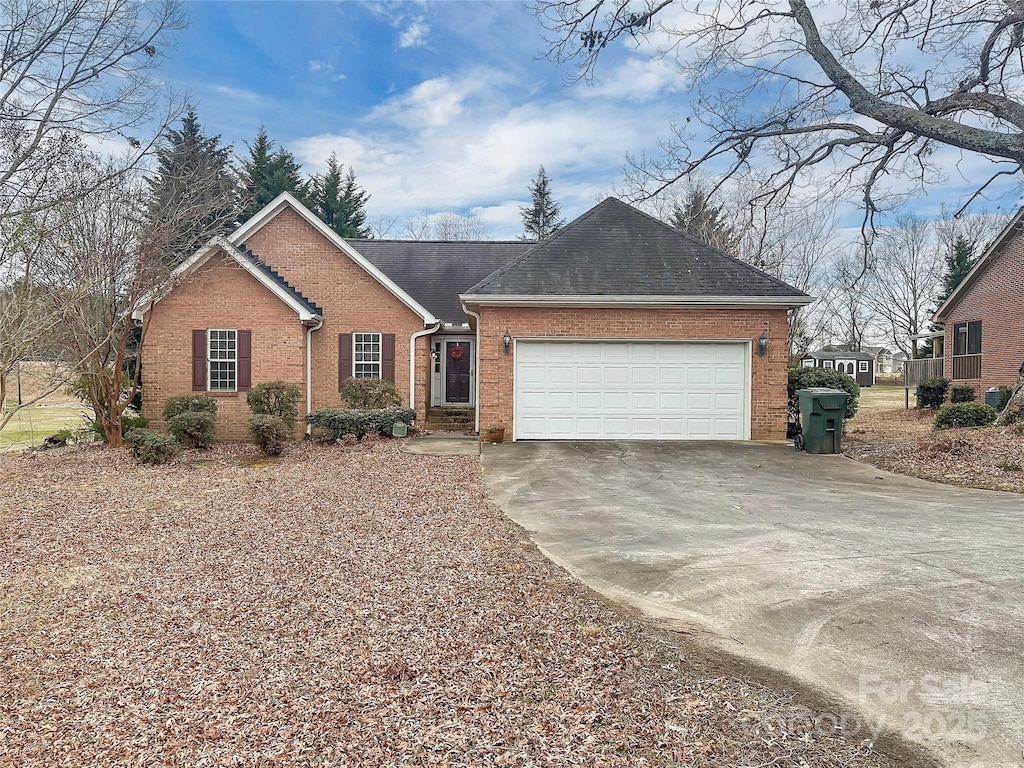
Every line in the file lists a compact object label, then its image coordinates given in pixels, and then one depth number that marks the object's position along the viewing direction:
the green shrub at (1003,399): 16.77
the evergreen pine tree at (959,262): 34.41
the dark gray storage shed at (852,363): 45.94
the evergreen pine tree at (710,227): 26.08
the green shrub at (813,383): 13.11
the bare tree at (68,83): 7.91
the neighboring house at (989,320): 19.25
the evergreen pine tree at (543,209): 38.72
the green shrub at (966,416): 13.59
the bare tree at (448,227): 39.75
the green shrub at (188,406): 12.55
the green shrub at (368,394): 13.60
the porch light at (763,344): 12.18
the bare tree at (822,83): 11.44
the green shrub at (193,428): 11.66
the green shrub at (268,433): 11.33
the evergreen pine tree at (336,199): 32.75
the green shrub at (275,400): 12.60
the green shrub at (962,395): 19.69
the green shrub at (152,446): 10.61
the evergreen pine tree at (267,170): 30.03
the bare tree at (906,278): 39.16
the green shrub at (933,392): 21.31
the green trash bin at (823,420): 10.91
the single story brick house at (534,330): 12.18
